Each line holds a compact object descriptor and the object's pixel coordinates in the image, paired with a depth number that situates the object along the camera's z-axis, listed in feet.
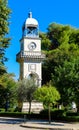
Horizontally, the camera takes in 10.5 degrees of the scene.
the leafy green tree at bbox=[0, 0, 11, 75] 89.61
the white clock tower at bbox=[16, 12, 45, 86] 223.30
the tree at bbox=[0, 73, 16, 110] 210.67
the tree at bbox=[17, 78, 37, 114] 192.03
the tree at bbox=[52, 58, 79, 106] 140.15
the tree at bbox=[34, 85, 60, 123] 133.69
